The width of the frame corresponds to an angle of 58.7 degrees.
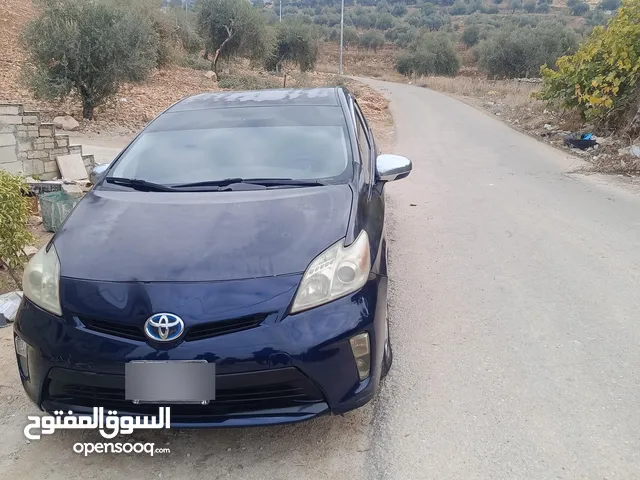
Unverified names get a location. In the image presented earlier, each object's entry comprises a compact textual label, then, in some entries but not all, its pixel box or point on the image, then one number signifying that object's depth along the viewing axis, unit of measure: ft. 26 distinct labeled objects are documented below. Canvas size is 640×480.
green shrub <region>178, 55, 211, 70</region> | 98.27
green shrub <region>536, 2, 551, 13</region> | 296.30
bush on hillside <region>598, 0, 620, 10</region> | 295.89
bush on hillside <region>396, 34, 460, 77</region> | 173.99
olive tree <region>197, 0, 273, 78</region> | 99.81
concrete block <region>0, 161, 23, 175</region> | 25.74
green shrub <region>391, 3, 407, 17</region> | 309.53
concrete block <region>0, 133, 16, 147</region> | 25.75
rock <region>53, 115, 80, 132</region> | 46.37
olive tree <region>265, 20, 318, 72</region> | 127.24
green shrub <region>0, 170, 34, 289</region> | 13.74
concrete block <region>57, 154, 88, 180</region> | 28.22
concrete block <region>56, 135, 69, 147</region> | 28.38
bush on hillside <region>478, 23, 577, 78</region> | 145.38
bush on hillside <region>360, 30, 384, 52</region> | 231.30
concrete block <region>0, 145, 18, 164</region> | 25.70
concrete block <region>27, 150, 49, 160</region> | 26.99
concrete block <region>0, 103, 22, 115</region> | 25.55
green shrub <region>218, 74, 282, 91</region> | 83.48
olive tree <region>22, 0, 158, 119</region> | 46.29
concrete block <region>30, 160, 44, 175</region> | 27.20
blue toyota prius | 7.69
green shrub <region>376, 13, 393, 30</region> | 267.18
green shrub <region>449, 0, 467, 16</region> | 312.29
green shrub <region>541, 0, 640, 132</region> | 34.42
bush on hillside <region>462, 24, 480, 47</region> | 218.22
